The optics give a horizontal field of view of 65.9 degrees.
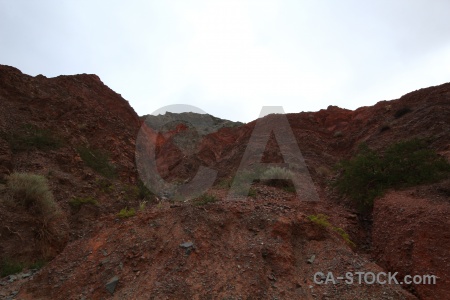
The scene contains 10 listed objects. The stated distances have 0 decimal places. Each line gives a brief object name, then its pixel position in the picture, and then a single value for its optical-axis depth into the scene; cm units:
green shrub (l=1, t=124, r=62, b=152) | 1050
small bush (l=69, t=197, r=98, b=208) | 921
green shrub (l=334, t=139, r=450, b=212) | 812
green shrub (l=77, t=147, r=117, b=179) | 1196
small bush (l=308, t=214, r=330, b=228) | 656
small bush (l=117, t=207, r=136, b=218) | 710
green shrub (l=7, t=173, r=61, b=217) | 785
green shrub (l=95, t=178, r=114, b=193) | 1075
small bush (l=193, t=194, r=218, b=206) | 734
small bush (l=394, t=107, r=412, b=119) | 1511
